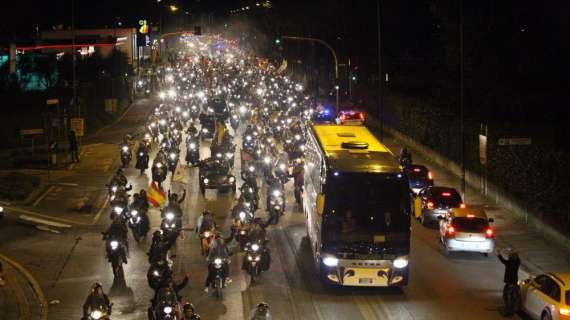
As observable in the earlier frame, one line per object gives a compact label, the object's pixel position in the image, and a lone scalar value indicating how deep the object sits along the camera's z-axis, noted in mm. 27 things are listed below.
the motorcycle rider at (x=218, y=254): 19922
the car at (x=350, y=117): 58712
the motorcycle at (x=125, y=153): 43444
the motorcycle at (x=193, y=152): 43719
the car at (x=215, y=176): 34969
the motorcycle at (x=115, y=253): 21922
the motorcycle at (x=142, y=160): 41312
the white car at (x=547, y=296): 16531
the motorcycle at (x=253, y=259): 21266
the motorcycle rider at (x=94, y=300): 15836
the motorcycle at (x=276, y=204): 29812
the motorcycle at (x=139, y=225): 27109
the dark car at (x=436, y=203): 29938
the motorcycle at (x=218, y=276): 19844
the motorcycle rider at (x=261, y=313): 14094
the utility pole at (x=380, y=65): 47438
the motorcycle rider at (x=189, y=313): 14664
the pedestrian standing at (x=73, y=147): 44925
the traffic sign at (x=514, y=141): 29859
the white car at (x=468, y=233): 24719
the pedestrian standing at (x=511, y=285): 18703
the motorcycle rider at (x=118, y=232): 22266
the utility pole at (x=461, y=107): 33781
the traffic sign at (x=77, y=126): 43625
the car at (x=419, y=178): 35312
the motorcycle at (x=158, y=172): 35844
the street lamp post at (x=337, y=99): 61812
